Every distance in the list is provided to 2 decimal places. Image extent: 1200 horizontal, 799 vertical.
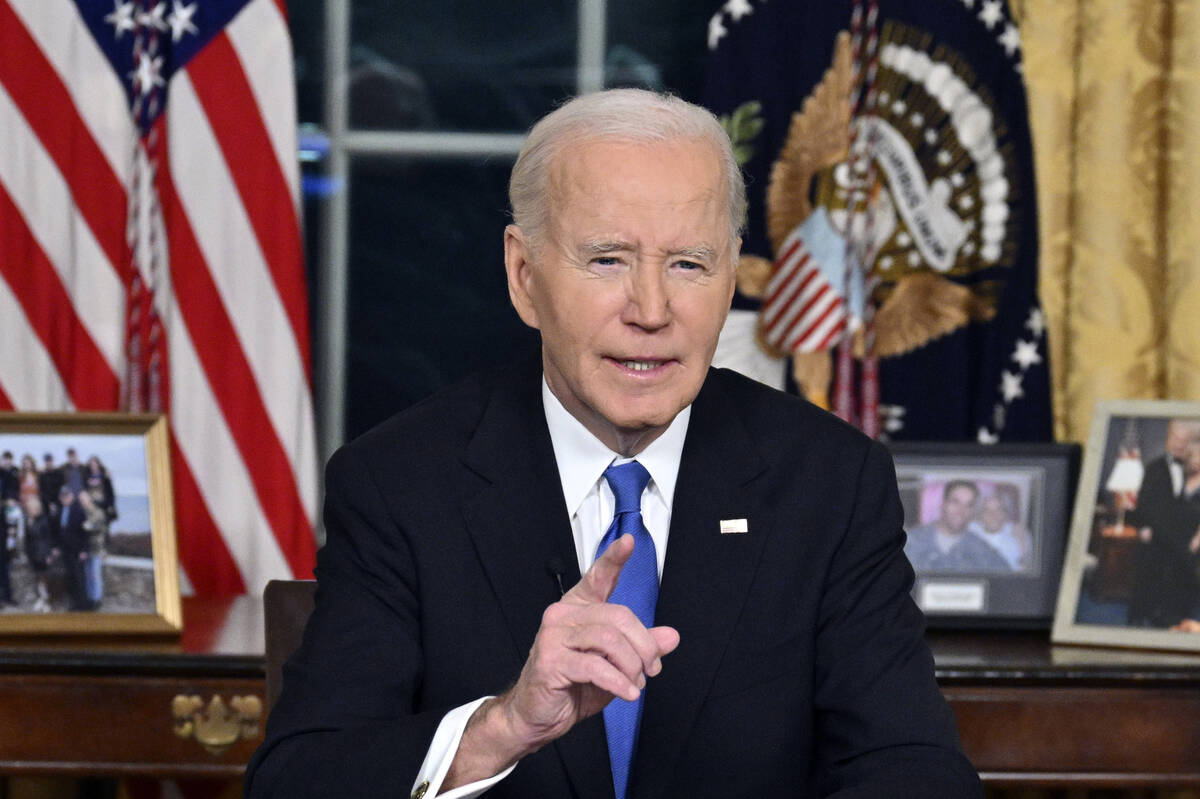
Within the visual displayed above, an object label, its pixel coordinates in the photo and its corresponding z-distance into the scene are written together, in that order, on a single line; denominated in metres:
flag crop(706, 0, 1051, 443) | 6.37
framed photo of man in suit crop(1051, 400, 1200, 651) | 5.55
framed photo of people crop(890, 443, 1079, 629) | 5.82
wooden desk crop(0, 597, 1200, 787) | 5.19
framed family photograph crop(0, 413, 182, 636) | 5.56
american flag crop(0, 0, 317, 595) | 6.33
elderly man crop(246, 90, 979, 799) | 3.46
